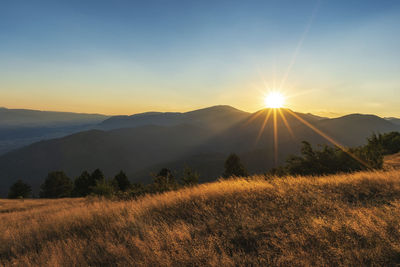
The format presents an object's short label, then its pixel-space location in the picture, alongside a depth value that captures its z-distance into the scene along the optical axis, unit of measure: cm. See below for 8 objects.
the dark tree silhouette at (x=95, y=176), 4437
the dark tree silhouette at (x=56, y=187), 4981
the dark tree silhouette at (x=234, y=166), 4320
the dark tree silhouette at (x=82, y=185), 4445
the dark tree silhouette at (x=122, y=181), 4241
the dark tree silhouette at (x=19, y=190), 4695
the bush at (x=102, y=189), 2012
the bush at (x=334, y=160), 1285
